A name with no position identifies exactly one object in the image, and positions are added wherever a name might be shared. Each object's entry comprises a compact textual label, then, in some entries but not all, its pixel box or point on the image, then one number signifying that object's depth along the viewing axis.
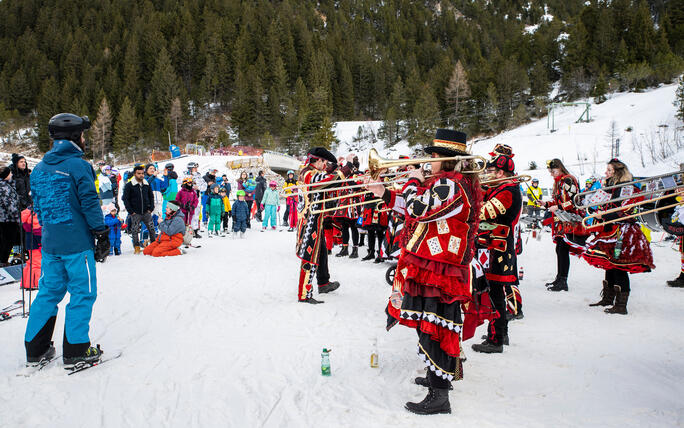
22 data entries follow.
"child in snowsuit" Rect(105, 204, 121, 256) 8.98
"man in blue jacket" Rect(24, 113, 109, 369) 3.56
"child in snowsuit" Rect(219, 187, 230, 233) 14.09
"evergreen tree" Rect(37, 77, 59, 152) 66.31
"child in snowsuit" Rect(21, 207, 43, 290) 5.98
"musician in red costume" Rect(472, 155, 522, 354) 4.15
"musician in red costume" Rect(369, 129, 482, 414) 2.93
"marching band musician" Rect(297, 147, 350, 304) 5.63
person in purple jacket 11.04
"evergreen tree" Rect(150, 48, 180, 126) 71.25
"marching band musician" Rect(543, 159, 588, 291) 6.16
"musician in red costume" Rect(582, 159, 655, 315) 5.35
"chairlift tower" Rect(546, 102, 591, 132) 42.00
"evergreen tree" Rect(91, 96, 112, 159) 62.06
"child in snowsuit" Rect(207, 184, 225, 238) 13.27
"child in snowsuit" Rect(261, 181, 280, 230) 14.97
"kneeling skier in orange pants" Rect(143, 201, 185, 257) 9.27
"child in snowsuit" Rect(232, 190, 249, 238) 13.11
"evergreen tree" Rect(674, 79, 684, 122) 36.59
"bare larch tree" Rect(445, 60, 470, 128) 63.81
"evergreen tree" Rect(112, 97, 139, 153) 61.09
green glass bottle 3.49
